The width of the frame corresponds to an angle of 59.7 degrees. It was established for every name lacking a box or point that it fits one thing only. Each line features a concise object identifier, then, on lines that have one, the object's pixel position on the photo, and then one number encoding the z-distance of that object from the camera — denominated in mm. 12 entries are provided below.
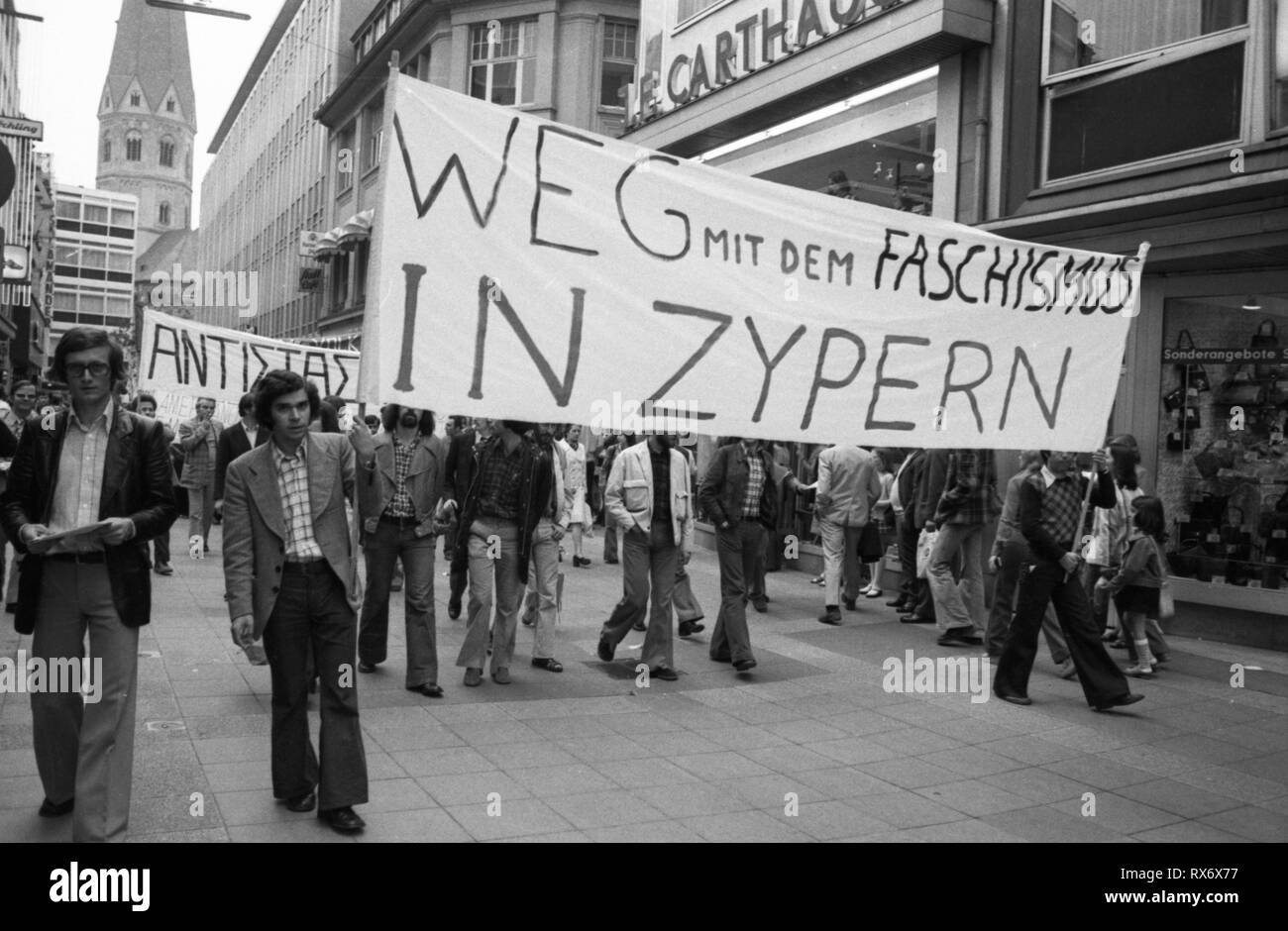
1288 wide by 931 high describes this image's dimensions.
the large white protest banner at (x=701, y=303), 3963
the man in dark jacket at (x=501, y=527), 8023
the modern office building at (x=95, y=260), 127438
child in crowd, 8938
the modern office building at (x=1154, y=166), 10148
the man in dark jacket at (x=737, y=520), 8766
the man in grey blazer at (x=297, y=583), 4930
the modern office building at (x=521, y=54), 32406
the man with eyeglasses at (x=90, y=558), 4480
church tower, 142000
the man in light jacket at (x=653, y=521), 8570
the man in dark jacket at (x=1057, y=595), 7719
